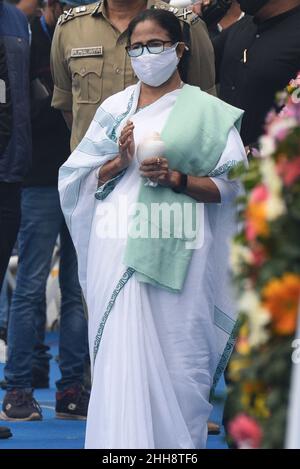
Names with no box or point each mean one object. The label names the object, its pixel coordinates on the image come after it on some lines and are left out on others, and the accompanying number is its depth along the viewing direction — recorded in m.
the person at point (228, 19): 15.59
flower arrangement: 6.17
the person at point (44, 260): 14.29
